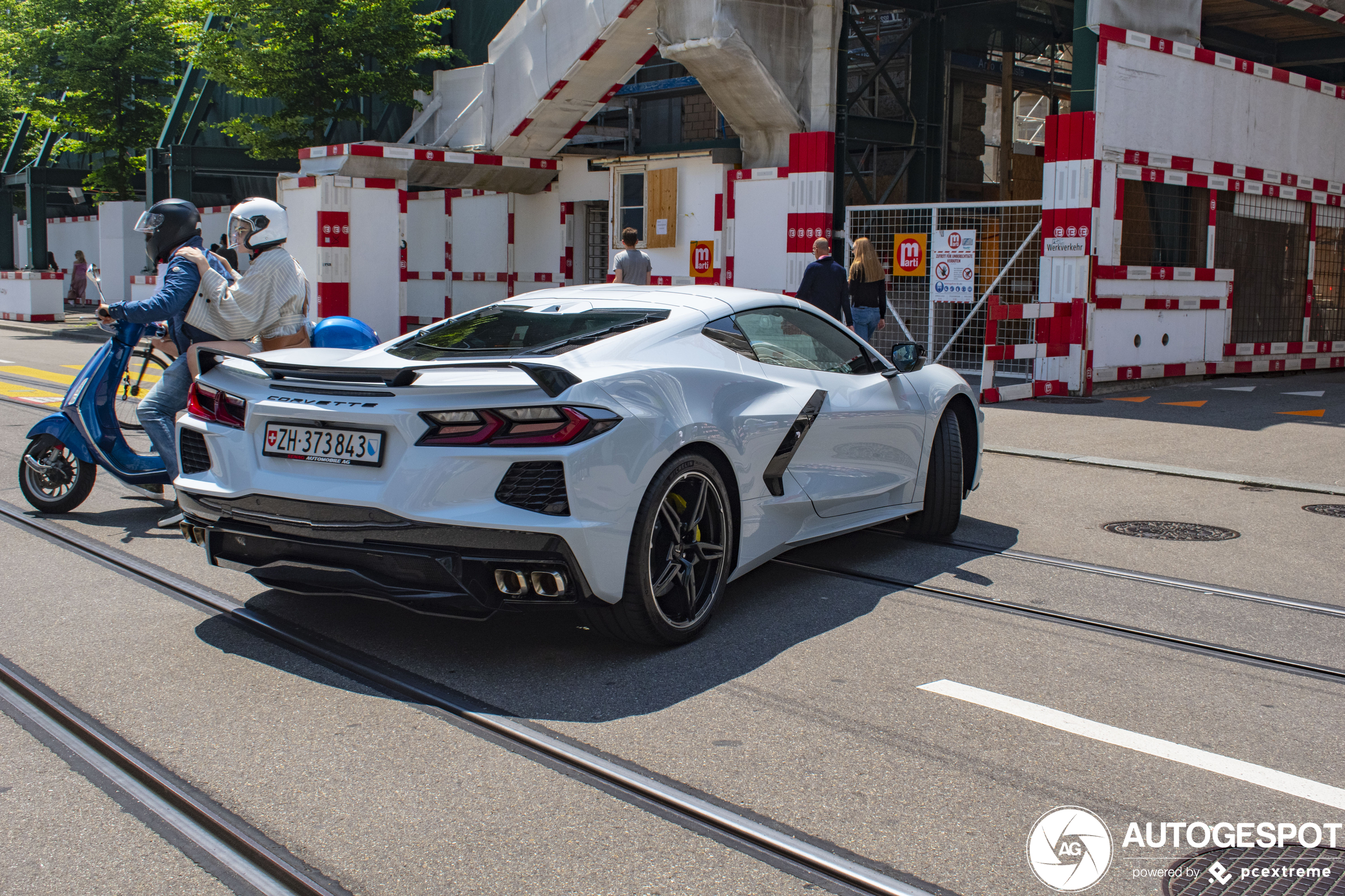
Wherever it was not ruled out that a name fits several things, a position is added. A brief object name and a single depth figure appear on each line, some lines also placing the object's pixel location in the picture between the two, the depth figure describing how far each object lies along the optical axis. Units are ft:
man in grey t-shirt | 45.88
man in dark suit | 44.01
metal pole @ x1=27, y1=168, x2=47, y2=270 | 114.32
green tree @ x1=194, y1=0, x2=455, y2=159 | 75.31
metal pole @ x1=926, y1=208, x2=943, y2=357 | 51.21
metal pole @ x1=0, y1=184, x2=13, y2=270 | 119.14
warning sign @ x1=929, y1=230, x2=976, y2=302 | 49.67
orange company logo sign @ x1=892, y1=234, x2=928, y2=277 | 52.65
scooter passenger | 22.39
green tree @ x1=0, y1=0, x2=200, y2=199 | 102.47
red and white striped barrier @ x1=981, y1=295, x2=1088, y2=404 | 46.52
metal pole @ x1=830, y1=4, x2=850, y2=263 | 54.60
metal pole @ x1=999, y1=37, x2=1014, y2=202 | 73.31
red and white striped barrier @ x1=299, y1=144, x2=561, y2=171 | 61.57
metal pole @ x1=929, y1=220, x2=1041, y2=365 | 49.03
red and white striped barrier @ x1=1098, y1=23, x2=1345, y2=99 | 46.85
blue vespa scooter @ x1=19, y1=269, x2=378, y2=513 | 22.95
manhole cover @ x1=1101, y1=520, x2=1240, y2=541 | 23.08
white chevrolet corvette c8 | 13.91
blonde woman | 48.39
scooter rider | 22.20
